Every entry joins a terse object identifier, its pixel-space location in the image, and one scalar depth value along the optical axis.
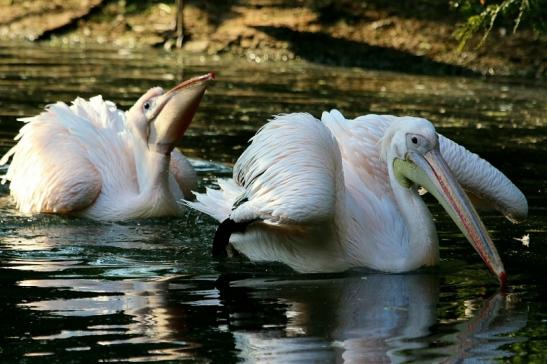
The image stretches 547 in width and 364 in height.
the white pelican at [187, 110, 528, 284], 11.07
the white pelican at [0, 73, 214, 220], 14.51
